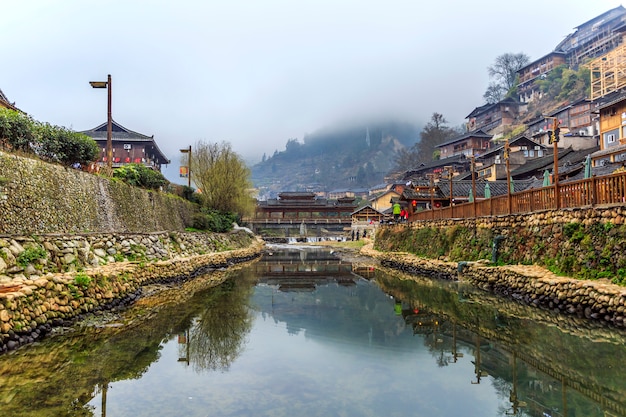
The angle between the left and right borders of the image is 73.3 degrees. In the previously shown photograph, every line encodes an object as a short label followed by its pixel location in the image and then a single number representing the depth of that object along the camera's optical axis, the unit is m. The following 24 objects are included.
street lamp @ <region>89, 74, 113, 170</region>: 23.69
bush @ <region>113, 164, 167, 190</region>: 25.16
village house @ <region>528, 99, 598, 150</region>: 51.94
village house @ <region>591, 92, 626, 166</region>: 34.50
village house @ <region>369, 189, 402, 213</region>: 77.38
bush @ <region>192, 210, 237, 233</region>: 35.09
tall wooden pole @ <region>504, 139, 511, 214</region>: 19.30
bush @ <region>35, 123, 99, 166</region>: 17.80
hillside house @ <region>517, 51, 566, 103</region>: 85.44
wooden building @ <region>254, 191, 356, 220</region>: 74.56
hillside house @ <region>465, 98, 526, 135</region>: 81.75
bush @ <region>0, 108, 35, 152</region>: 15.29
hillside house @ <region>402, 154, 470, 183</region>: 68.38
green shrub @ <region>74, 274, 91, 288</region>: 12.29
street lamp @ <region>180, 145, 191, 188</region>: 40.04
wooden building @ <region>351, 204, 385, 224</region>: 68.19
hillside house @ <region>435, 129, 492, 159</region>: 70.94
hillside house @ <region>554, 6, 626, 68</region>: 77.44
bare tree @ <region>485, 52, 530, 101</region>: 102.88
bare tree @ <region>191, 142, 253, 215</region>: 40.00
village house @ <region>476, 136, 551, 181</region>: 49.87
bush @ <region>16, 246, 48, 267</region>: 12.05
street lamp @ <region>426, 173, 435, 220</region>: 33.24
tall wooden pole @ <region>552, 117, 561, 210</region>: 15.50
